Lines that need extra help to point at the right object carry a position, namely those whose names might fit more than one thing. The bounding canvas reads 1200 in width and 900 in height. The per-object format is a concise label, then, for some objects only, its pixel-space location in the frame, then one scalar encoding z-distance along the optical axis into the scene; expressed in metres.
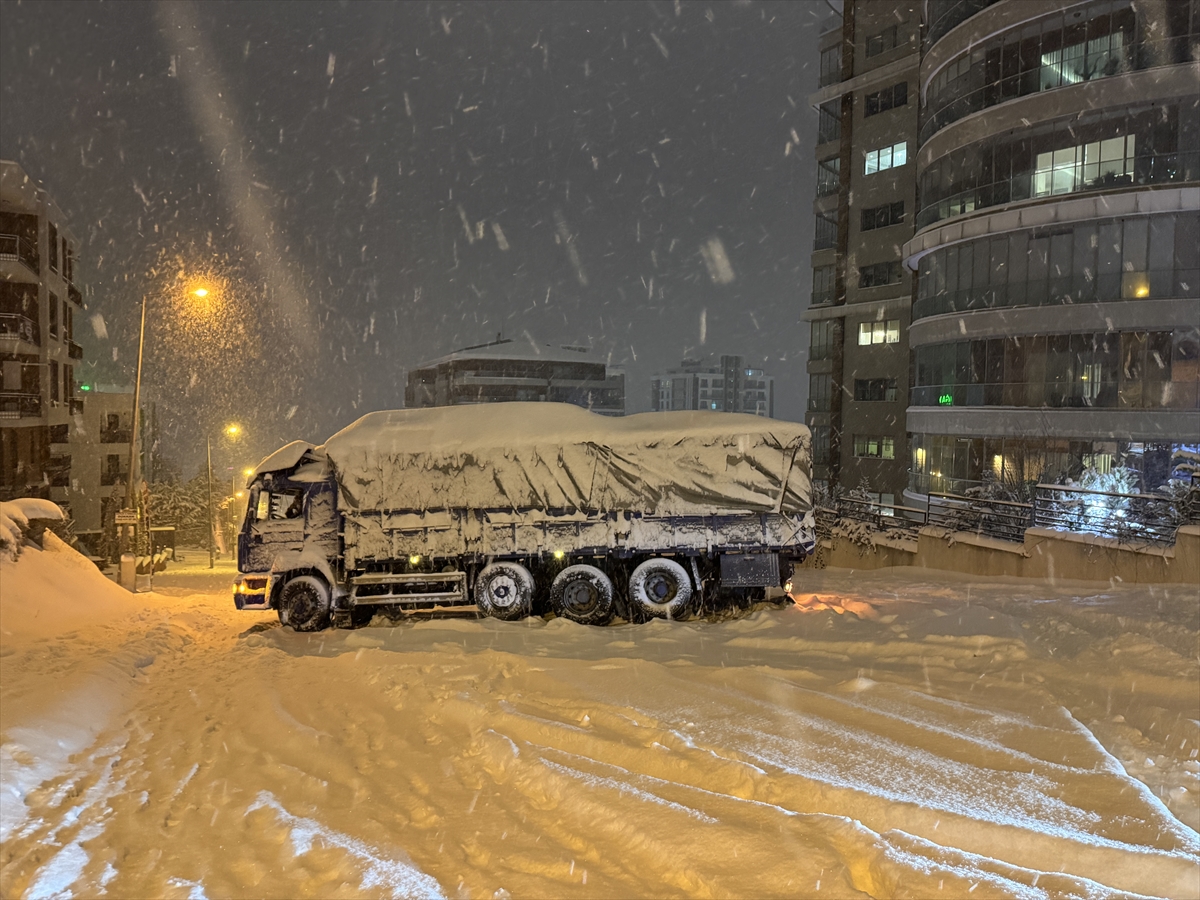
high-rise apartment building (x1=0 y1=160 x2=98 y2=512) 36.09
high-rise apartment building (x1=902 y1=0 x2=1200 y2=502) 23.56
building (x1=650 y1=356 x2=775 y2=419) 167.00
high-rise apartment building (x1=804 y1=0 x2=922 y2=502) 39.16
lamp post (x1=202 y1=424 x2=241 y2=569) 31.85
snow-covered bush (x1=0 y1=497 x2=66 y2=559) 15.41
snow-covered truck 13.98
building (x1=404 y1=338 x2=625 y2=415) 83.56
